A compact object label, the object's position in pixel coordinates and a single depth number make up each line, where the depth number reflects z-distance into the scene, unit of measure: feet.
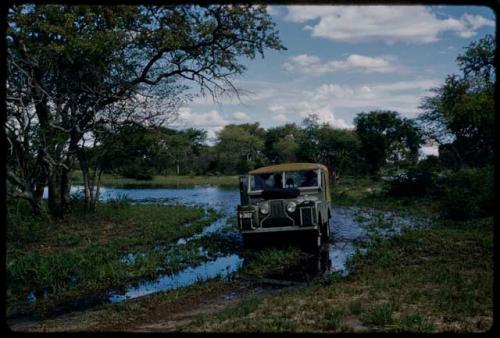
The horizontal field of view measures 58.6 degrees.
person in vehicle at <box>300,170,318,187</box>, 40.40
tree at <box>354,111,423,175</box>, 129.49
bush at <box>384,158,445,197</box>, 82.07
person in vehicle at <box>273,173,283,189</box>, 39.73
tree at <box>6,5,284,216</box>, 45.57
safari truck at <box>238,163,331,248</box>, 37.32
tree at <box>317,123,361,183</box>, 138.10
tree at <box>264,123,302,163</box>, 167.73
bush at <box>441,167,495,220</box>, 52.08
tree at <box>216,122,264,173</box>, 182.19
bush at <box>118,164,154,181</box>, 170.59
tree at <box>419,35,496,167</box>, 72.69
